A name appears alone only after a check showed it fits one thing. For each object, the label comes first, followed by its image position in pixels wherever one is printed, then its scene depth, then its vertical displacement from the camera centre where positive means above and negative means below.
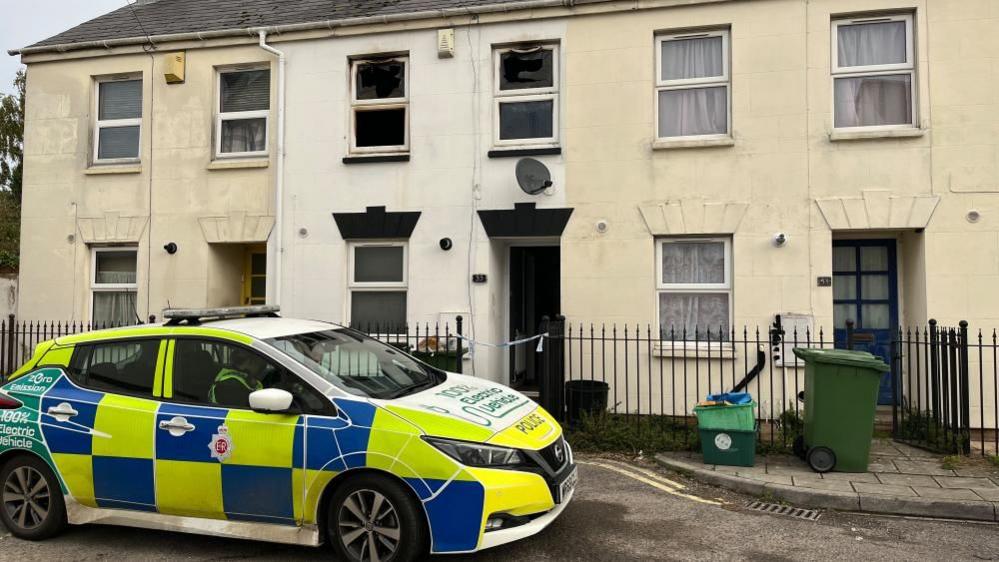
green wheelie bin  5.89 -0.98
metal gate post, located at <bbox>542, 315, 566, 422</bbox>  7.96 -0.88
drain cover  5.23 -1.70
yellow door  10.84 +0.29
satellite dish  8.70 +1.56
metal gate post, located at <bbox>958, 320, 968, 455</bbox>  6.47 -1.06
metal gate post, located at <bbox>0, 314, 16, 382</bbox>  9.65 -0.89
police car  3.93 -0.94
